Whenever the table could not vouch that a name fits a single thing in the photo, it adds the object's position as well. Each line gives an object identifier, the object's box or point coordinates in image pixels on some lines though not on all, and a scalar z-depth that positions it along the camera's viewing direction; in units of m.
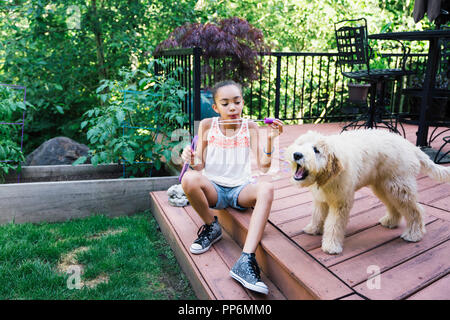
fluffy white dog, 1.64
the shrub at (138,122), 3.23
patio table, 3.32
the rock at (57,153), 4.17
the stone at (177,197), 2.95
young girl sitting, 2.15
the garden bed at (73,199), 2.93
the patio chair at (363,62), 3.98
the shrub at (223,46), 4.32
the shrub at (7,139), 3.12
